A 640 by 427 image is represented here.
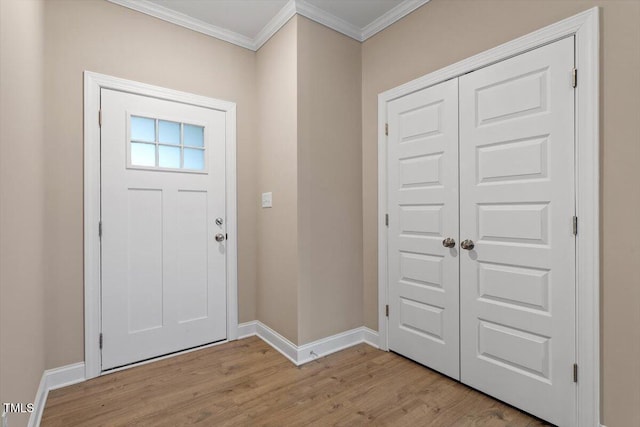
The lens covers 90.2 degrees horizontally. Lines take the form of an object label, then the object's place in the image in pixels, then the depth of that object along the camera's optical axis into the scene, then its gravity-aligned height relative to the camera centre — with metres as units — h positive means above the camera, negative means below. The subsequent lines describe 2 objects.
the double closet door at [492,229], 1.69 -0.11
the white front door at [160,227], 2.32 -0.11
